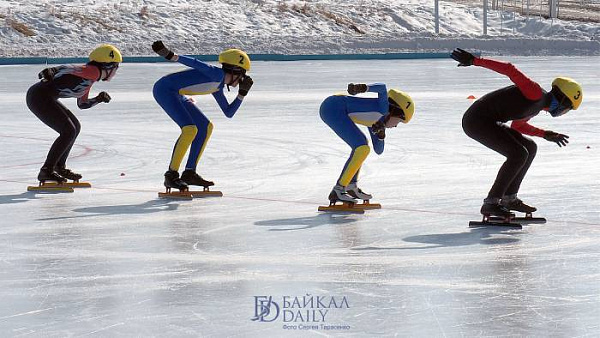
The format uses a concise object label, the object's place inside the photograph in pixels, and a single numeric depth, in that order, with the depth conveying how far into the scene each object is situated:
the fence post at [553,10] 113.87
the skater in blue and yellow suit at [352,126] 15.61
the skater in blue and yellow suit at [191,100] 16.78
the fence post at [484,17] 98.25
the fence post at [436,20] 96.12
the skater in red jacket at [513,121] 13.74
